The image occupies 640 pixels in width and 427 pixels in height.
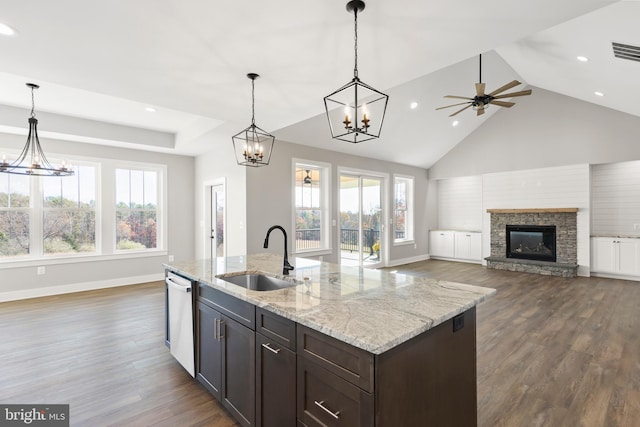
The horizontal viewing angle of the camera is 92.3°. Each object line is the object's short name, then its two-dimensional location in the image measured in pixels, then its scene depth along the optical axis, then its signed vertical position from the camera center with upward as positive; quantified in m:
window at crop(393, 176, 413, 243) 8.02 +0.06
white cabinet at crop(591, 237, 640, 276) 5.89 -0.90
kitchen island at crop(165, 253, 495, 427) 1.21 -0.66
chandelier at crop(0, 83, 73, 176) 3.73 +0.81
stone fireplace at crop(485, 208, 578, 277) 6.53 -0.69
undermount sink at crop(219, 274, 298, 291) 2.42 -0.56
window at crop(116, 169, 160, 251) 5.93 +0.08
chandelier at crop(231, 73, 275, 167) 3.10 +0.70
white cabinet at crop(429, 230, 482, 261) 8.08 -0.92
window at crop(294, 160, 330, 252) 5.91 +0.12
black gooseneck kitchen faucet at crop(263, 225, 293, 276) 2.40 -0.44
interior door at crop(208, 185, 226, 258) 6.16 -0.18
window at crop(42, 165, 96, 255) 5.22 +0.01
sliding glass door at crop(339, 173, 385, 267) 6.90 -0.18
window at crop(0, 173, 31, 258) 4.88 -0.02
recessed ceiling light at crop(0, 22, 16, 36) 2.17 +1.33
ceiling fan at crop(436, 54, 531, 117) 4.21 +1.58
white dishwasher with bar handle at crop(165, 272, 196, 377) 2.42 -0.89
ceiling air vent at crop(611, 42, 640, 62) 3.32 +1.78
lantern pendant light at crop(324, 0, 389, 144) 2.02 +1.48
